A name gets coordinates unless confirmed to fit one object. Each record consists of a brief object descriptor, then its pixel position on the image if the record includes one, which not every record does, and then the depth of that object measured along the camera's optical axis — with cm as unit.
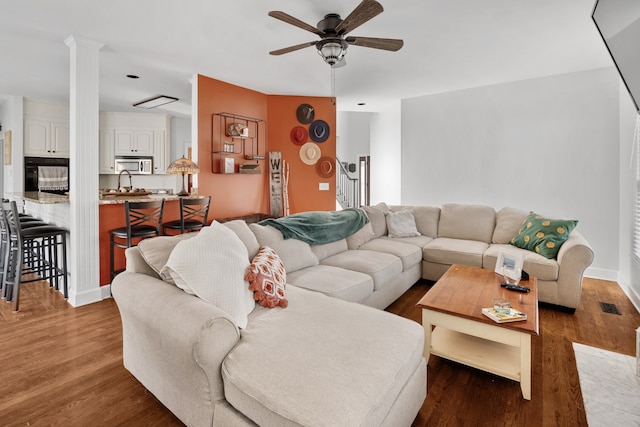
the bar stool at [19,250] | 313
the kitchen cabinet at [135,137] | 672
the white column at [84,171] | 326
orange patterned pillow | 187
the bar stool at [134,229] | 337
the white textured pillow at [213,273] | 166
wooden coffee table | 188
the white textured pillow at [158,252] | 185
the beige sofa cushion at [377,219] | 430
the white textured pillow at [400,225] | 431
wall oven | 580
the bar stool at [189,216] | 388
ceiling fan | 227
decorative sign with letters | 552
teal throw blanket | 298
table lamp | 409
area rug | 174
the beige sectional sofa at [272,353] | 120
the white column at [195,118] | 446
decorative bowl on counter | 395
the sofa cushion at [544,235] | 330
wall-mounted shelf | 477
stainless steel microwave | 676
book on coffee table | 190
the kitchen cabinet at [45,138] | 582
